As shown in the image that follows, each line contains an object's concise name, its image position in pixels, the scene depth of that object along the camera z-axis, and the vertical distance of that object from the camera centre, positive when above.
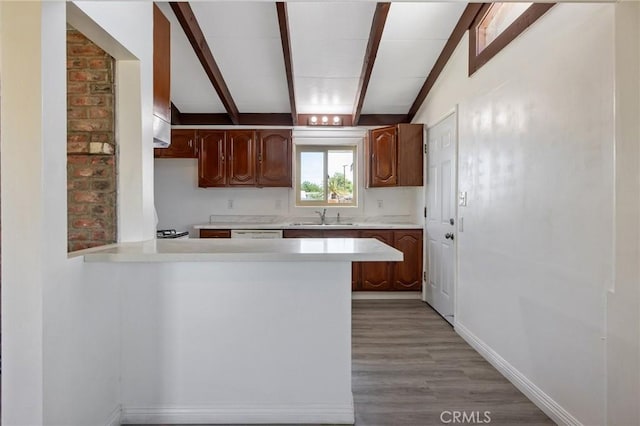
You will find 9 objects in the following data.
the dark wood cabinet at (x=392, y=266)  4.53 -0.66
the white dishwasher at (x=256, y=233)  4.52 -0.27
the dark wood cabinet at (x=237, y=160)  4.81 +0.63
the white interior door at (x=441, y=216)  3.61 -0.07
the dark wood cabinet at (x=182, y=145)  4.82 +0.82
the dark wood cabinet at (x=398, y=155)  4.48 +0.66
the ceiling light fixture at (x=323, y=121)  4.96 +1.16
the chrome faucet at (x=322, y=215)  5.03 -0.06
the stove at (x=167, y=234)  3.96 -0.25
